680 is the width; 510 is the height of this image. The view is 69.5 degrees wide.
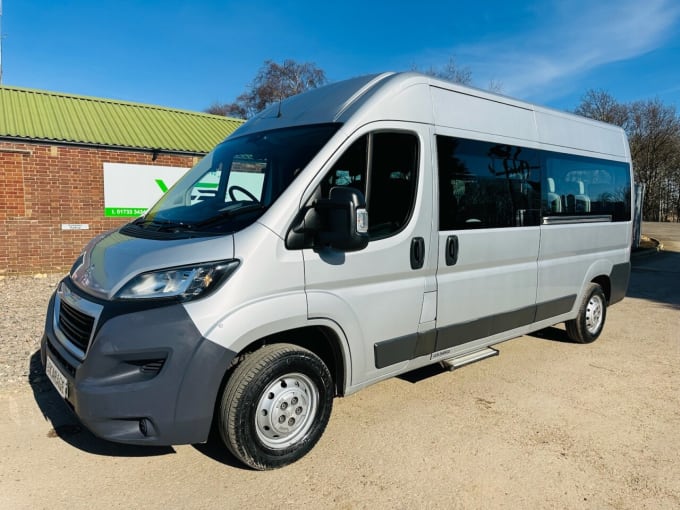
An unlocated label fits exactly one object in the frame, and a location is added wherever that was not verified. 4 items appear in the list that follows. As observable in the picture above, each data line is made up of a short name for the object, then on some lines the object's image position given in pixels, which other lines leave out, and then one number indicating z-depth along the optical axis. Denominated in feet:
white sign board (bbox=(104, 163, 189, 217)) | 37.58
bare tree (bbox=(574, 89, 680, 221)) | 137.18
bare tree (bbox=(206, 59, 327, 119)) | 143.84
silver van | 8.65
